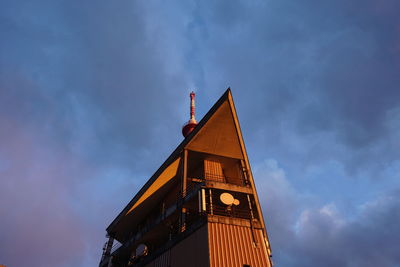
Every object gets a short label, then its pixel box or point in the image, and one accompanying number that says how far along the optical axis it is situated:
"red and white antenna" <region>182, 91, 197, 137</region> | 44.00
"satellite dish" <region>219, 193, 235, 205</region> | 23.44
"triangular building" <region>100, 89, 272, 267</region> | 19.89
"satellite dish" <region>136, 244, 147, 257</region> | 27.05
